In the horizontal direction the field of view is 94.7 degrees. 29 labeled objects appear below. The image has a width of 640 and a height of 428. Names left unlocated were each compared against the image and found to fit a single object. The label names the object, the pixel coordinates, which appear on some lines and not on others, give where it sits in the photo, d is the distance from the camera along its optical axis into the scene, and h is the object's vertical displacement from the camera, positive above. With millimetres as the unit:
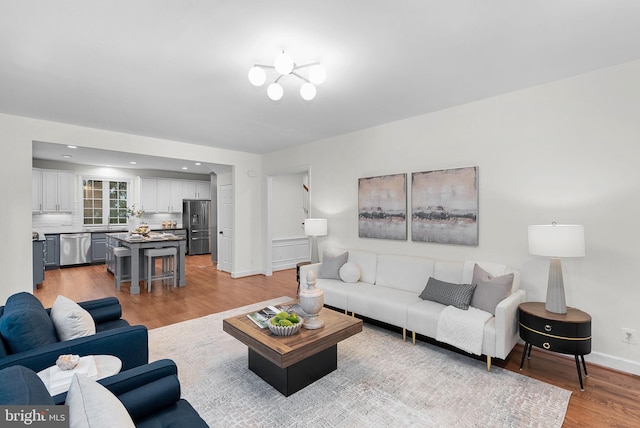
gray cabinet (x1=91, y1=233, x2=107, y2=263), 7586 -862
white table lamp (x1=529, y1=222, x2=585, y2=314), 2473 -315
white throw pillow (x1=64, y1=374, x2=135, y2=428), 998 -695
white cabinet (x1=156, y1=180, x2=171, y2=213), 9062 +521
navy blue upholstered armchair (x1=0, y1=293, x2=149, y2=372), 1732 -818
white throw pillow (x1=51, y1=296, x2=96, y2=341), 2064 -768
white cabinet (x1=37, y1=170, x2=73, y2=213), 7023 +561
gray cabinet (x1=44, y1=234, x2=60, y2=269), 6973 -882
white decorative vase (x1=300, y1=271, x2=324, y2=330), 2605 -789
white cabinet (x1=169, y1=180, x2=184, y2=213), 9312 +561
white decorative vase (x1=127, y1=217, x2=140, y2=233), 8547 -267
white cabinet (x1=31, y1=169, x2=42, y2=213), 6969 +579
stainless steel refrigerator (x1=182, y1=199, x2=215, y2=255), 9398 -312
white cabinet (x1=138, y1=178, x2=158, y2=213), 8727 +567
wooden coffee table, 2201 -1054
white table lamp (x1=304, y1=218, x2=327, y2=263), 4977 -245
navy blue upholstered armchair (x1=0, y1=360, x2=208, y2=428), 1404 -897
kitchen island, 5195 -615
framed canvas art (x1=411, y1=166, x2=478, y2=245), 3523 +72
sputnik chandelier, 2246 +1120
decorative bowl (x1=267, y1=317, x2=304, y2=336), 2355 -938
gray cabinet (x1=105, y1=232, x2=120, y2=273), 6395 -908
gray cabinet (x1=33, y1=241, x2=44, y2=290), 5355 -897
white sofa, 2641 -995
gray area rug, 2049 -1434
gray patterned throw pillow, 3012 -871
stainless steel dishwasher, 7188 -848
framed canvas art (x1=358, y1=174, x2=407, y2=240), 4191 +78
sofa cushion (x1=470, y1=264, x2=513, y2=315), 2857 -783
